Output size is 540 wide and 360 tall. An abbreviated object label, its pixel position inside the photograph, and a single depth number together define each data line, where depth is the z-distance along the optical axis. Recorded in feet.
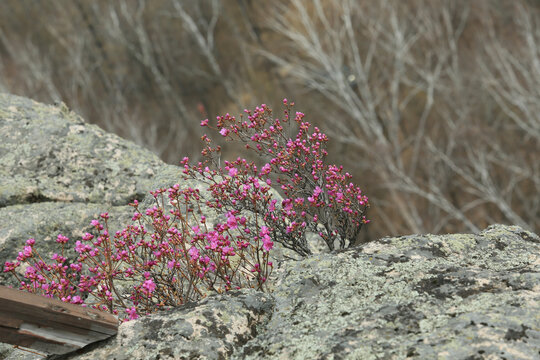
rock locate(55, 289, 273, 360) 15.89
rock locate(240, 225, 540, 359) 13.94
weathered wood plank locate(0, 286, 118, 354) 15.05
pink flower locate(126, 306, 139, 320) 20.12
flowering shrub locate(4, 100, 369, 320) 20.20
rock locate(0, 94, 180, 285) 30.37
